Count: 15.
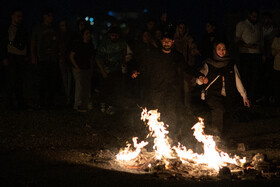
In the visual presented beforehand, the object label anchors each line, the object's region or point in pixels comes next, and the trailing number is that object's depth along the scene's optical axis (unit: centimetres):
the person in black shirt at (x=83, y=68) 1109
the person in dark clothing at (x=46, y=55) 1125
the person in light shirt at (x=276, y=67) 1172
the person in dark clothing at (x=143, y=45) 1158
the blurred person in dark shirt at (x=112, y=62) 1106
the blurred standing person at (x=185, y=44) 1141
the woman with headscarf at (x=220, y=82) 868
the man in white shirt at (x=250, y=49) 1175
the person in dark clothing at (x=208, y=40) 1151
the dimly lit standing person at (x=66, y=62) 1166
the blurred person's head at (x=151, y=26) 1247
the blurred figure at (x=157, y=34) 1202
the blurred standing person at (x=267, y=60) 1241
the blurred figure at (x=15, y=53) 1072
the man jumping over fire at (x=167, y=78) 866
